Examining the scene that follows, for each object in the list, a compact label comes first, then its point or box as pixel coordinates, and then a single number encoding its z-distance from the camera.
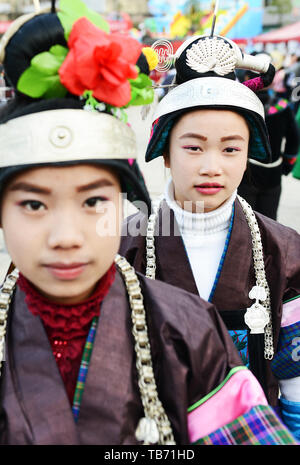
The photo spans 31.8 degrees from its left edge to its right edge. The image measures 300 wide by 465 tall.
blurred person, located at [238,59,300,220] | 3.96
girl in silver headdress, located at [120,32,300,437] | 1.81
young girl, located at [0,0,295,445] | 1.17
